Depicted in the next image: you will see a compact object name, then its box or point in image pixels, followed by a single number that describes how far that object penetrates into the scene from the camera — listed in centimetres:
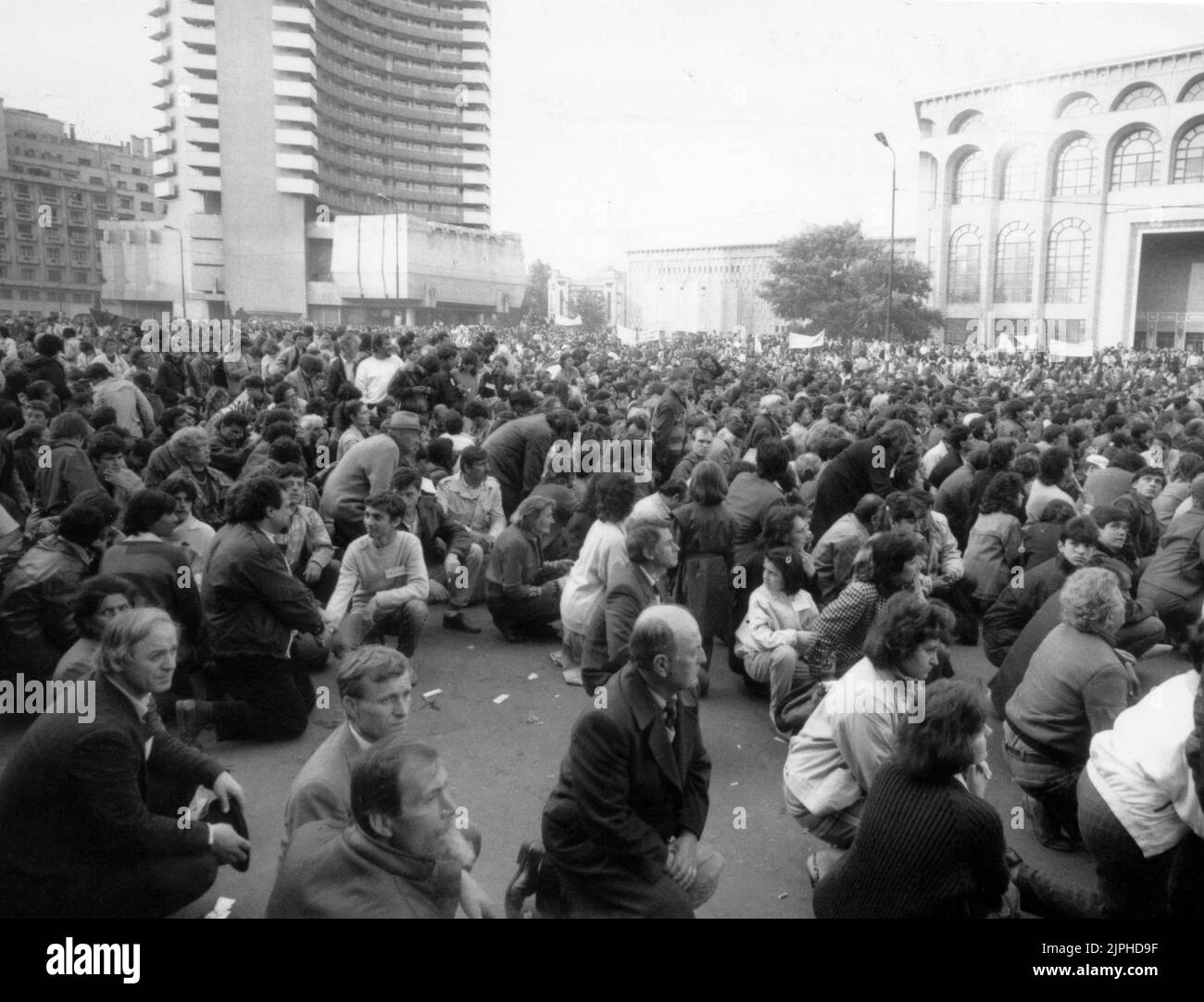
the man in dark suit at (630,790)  293
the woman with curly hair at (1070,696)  378
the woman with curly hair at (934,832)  271
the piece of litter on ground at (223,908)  343
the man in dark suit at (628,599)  455
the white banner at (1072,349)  2326
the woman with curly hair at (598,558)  543
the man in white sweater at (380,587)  567
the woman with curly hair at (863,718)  344
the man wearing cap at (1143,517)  637
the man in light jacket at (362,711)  301
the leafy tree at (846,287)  4797
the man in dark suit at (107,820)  297
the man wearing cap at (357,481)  704
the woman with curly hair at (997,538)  634
